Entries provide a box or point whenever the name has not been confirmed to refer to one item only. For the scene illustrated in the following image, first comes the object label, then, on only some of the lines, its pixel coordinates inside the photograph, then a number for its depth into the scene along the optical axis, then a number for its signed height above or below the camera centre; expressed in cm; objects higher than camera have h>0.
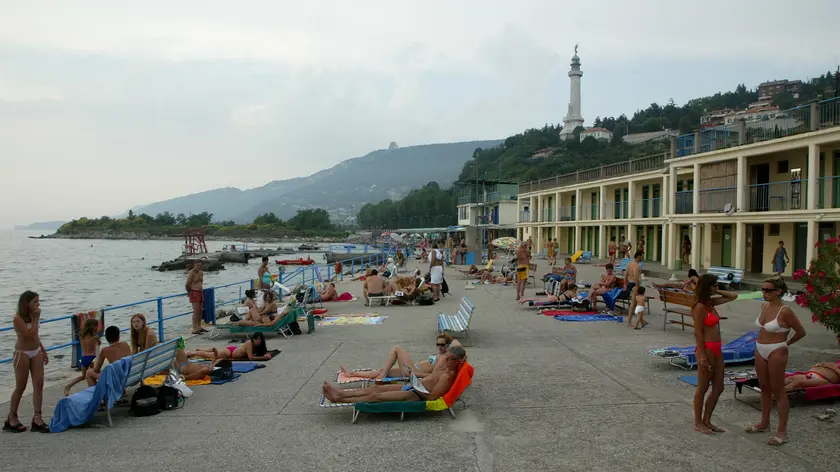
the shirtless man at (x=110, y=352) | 648 -155
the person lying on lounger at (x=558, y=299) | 1411 -204
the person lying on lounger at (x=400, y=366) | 688 -184
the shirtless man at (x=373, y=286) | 1574 -190
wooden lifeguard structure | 7365 -284
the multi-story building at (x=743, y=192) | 1745 +100
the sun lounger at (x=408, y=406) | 580 -194
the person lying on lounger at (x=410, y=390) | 589 -183
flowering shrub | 754 -98
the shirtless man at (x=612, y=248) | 2566 -139
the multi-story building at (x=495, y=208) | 5594 +111
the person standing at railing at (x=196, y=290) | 1186 -149
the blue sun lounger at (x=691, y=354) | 766 -190
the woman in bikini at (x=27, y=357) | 561 -139
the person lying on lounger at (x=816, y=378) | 593 -174
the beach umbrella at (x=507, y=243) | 3108 -135
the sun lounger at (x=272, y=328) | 1081 -210
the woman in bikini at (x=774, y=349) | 493 -120
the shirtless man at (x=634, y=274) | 1150 -117
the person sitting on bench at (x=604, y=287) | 1328 -167
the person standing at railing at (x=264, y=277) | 1648 -169
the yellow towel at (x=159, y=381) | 730 -211
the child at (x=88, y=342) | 689 -151
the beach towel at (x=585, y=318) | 1239 -222
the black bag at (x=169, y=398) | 634 -203
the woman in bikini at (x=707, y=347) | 510 -119
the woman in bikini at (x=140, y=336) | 721 -149
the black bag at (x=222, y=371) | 754 -205
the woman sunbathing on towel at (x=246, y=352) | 862 -206
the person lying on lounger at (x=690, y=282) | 1265 -149
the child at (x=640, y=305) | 1109 -176
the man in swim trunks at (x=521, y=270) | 1545 -143
